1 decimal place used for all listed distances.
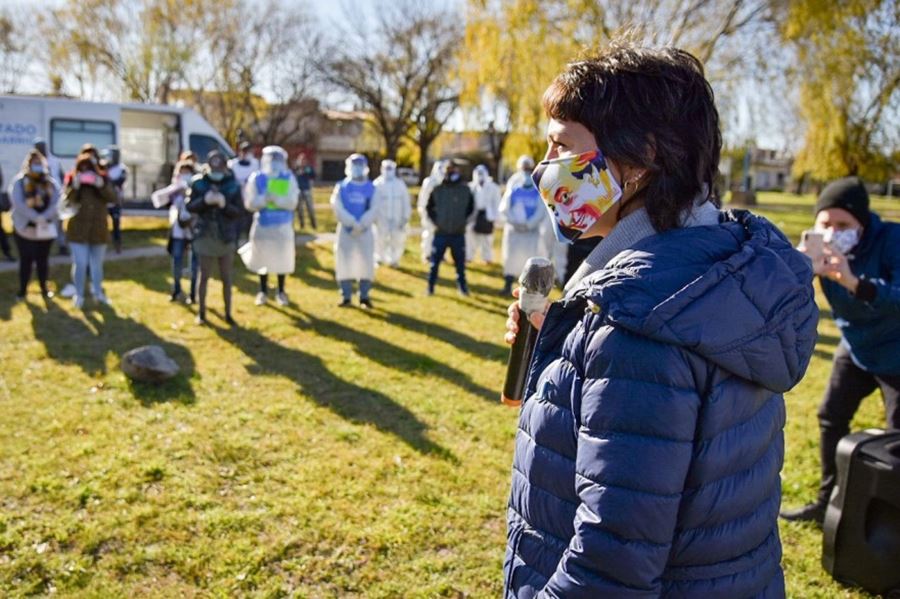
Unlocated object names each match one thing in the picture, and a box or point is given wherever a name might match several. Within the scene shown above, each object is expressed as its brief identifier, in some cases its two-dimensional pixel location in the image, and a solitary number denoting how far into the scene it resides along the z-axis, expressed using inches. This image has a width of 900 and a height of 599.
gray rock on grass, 241.6
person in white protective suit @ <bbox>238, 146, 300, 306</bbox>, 356.5
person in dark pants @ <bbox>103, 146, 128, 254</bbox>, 473.9
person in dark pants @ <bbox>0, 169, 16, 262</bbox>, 478.3
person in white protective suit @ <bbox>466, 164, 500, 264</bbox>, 532.1
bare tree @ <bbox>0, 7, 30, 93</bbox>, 1273.4
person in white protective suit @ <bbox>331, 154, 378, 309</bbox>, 374.0
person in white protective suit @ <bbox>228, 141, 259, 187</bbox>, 491.5
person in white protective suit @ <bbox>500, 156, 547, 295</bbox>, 422.0
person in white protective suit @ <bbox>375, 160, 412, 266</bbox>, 503.2
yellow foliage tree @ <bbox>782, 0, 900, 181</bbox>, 668.1
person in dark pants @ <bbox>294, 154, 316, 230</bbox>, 719.1
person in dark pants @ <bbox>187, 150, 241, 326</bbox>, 309.4
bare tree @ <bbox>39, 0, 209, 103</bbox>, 1138.7
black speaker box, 130.3
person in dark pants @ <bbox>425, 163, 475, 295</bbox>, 404.5
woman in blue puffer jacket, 51.5
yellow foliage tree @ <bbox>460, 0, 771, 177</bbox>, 668.1
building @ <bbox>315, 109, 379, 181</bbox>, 1670.8
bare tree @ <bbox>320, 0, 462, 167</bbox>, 1320.1
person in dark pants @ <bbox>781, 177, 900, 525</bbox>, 143.7
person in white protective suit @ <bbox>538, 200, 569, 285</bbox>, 452.4
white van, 594.9
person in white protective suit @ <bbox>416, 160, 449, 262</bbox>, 443.2
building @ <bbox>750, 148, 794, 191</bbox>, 3506.4
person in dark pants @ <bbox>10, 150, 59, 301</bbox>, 337.7
